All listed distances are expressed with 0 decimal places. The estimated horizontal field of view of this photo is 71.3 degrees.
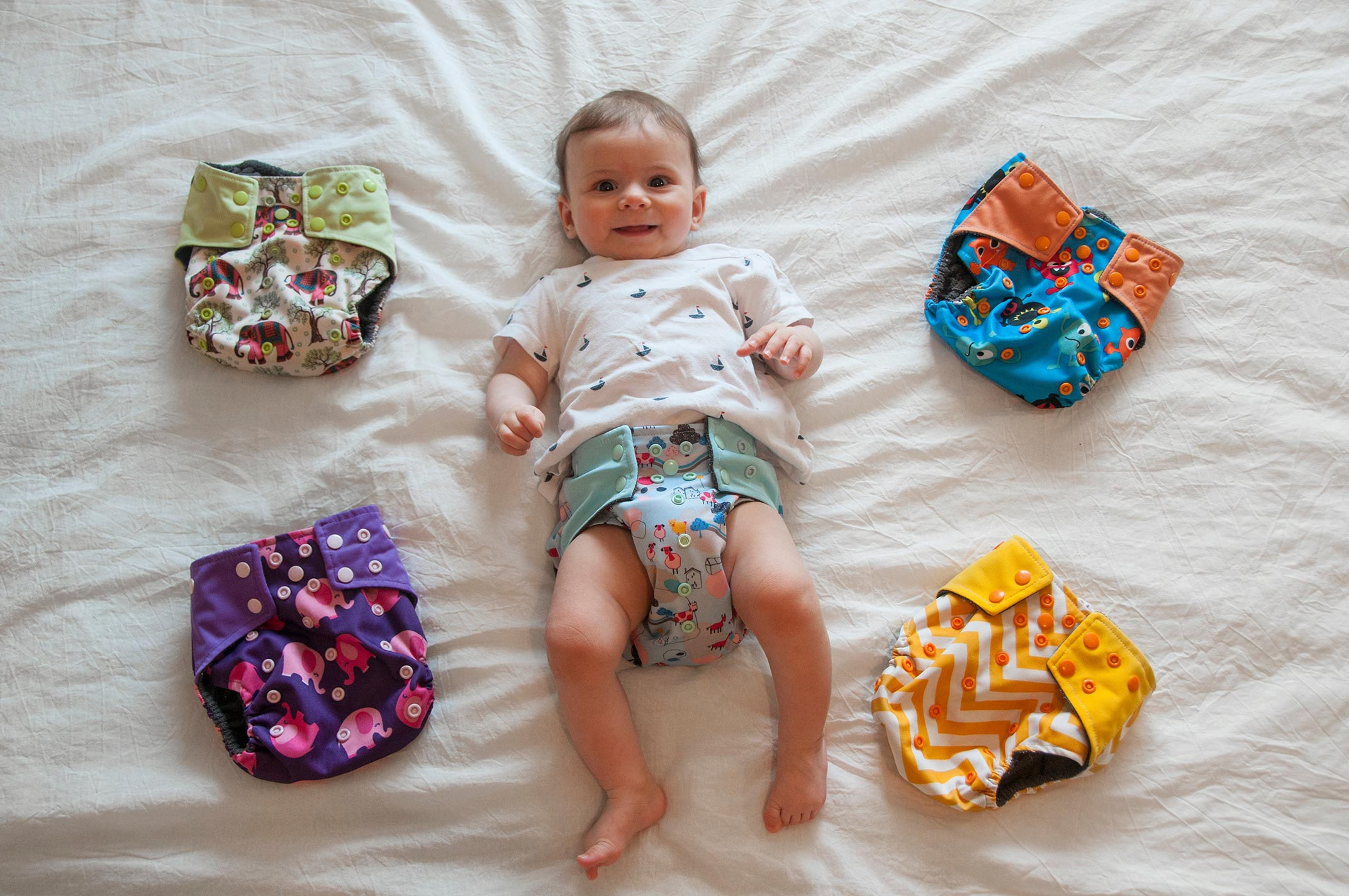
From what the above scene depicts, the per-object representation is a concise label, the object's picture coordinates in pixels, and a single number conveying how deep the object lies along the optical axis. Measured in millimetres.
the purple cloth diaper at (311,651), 1107
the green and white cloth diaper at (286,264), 1271
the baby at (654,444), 1088
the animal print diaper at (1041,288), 1263
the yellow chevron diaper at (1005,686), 1076
